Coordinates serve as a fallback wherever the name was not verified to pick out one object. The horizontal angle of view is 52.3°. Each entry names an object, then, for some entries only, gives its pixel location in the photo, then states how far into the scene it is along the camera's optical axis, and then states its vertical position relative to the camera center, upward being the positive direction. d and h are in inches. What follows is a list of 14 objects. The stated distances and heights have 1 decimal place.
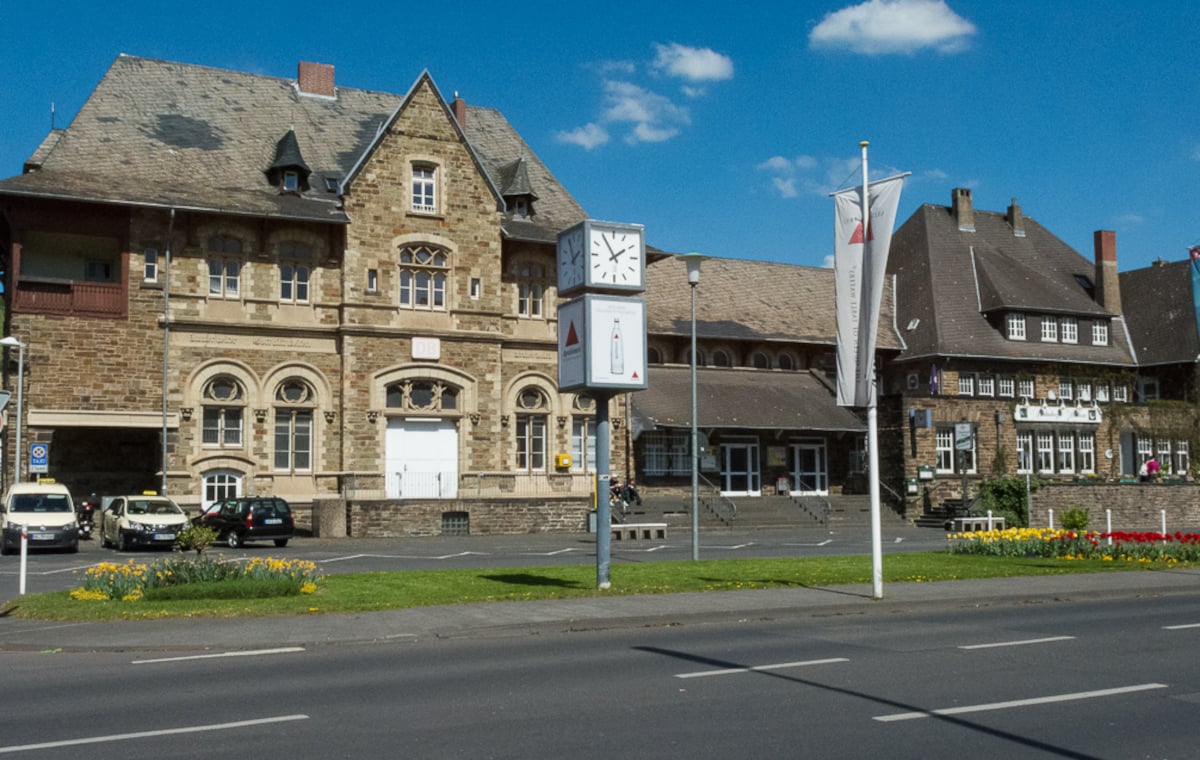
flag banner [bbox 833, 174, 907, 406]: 642.8 +106.9
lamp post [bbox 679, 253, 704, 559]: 1024.9 +172.2
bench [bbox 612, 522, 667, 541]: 1456.7 -63.3
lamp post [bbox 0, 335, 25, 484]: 1341.0 +120.6
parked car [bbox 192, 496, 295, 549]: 1282.1 -39.2
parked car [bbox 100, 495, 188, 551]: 1224.8 -38.3
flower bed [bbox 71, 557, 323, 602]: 670.5 -52.2
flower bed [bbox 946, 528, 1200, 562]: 948.0 -56.9
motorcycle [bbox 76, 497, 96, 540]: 1416.1 -38.8
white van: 1205.1 -31.7
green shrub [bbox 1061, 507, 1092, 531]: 1119.0 -41.3
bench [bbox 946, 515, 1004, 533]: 1557.7 -63.4
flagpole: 648.4 +26.0
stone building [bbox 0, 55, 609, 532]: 1489.9 +231.3
